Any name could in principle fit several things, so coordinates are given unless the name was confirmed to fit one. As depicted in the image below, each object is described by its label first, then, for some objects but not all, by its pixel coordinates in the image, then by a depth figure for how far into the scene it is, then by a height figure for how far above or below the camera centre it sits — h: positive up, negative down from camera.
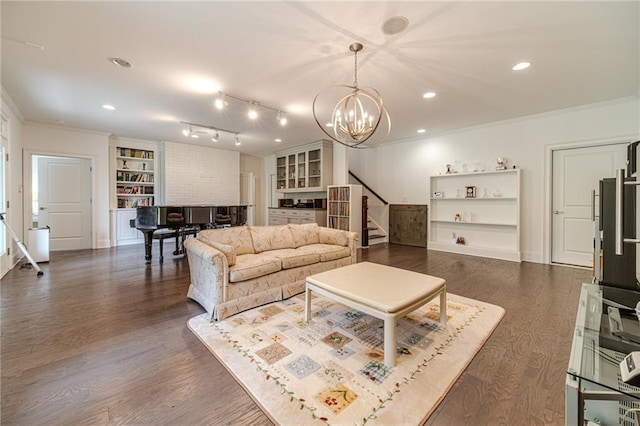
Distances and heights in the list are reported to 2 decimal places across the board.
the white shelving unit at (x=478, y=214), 5.22 -0.11
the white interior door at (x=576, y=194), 4.34 +0.26
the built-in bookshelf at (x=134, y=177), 6.80 +0.88
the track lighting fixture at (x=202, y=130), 5.48 +1.79
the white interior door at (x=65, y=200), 5.88 +0.23
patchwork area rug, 1.51 -1.11
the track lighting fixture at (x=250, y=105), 3.93 +1.72
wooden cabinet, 6.57 -0.38
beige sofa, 2.64 -0.61
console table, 0.99 -0.64
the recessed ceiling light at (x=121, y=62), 2.91 +1.67
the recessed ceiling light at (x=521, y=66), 2.99 +1.66
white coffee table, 1.88 -0.68
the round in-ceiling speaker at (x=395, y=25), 2.23 +1.61
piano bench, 4.94 -0.48
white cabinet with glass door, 6.97 +1.21
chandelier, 2.69 +1.70
